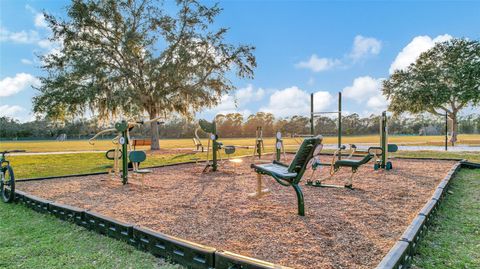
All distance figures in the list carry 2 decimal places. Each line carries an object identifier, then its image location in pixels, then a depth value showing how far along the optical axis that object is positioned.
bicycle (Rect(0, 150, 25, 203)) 5.10
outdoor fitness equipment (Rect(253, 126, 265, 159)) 10.87
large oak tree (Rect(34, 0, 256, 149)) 16.27
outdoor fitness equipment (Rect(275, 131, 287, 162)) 9.96
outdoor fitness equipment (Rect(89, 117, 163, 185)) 6.27
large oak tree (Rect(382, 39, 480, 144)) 21.67
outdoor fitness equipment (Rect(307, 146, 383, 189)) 5.83
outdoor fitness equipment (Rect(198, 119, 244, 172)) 8.30
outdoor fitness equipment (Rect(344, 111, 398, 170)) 8.41
